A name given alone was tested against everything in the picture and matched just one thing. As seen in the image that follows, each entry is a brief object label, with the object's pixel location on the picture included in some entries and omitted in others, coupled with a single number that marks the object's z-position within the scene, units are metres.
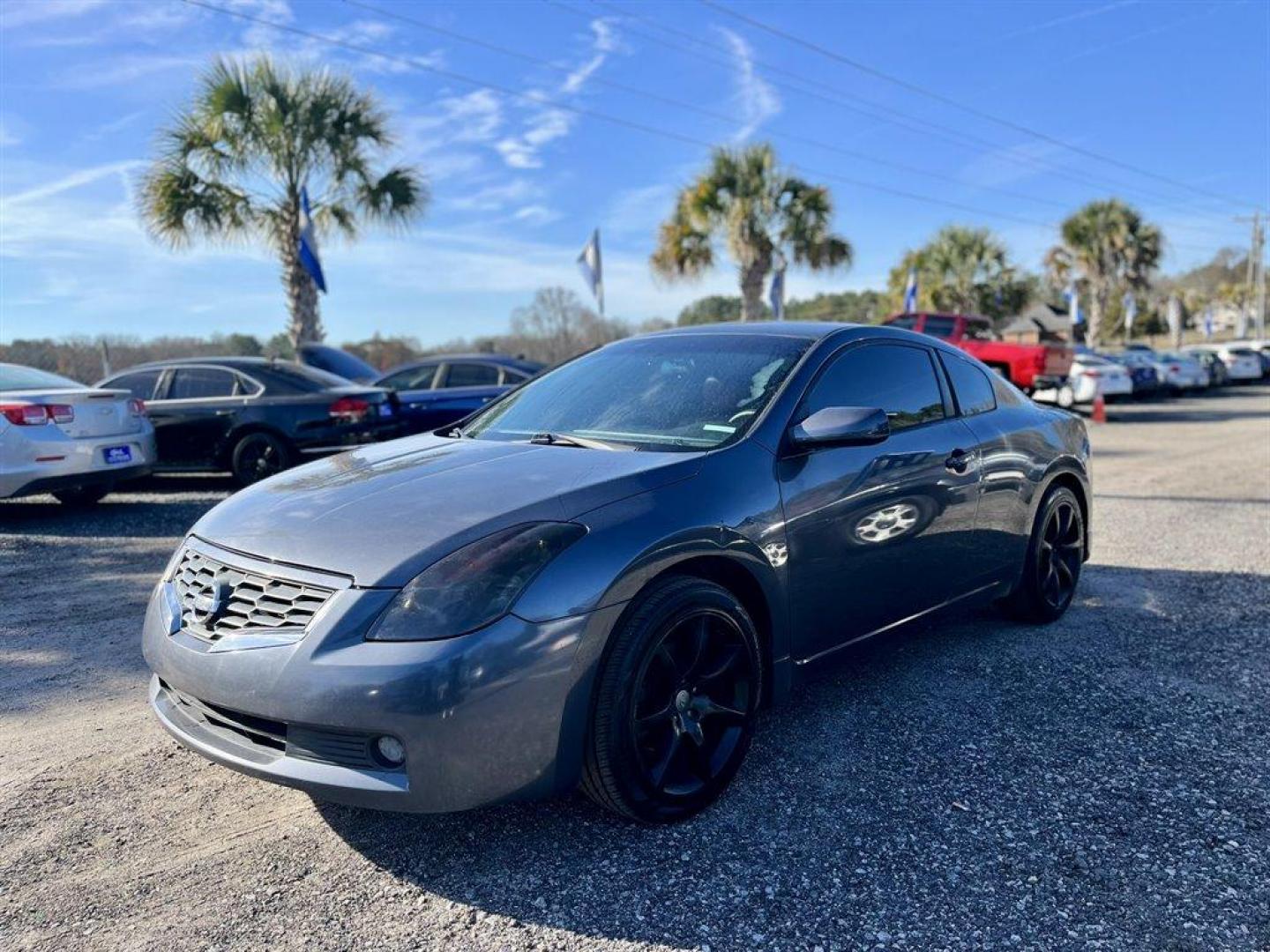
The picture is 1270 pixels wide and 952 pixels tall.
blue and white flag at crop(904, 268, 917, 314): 29.39
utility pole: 56.00
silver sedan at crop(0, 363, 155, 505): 7.24
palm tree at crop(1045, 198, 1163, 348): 39.09
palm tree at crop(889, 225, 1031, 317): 36.22
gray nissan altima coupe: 2.38
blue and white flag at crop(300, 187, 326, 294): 16.33
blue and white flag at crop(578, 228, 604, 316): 19.08
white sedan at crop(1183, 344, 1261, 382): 35.00
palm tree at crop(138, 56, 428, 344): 15.71
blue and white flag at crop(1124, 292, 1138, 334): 43.28
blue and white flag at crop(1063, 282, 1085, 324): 40.12
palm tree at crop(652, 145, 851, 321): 21.81
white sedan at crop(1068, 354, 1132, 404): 20.52
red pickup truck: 17.28
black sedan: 9.34
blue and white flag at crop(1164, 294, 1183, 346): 60.77
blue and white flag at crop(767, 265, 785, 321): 22.08
